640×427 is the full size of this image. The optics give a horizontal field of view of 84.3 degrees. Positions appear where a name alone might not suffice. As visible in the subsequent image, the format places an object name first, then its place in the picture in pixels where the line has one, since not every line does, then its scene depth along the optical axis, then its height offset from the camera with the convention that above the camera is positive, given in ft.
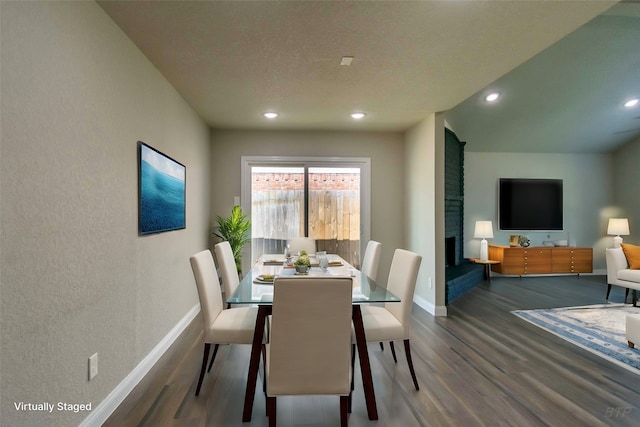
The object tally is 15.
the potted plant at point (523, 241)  21.68 -1.44
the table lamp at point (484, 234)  20.88 -0.94
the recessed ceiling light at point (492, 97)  17.03 +5.93
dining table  6.67 -1.89
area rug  9.77 -3.73
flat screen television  22.48 +0.85
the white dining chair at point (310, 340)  5.61 -2.01
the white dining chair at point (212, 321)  7.63 -2.35
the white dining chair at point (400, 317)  7.82 -2.32
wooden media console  21.42 -2.53
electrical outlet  6.28 -2.68
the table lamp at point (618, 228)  21.31 -0.58
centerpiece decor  8.83 -1.19
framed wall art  8.52 +0.71
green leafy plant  15.43 -0.55
